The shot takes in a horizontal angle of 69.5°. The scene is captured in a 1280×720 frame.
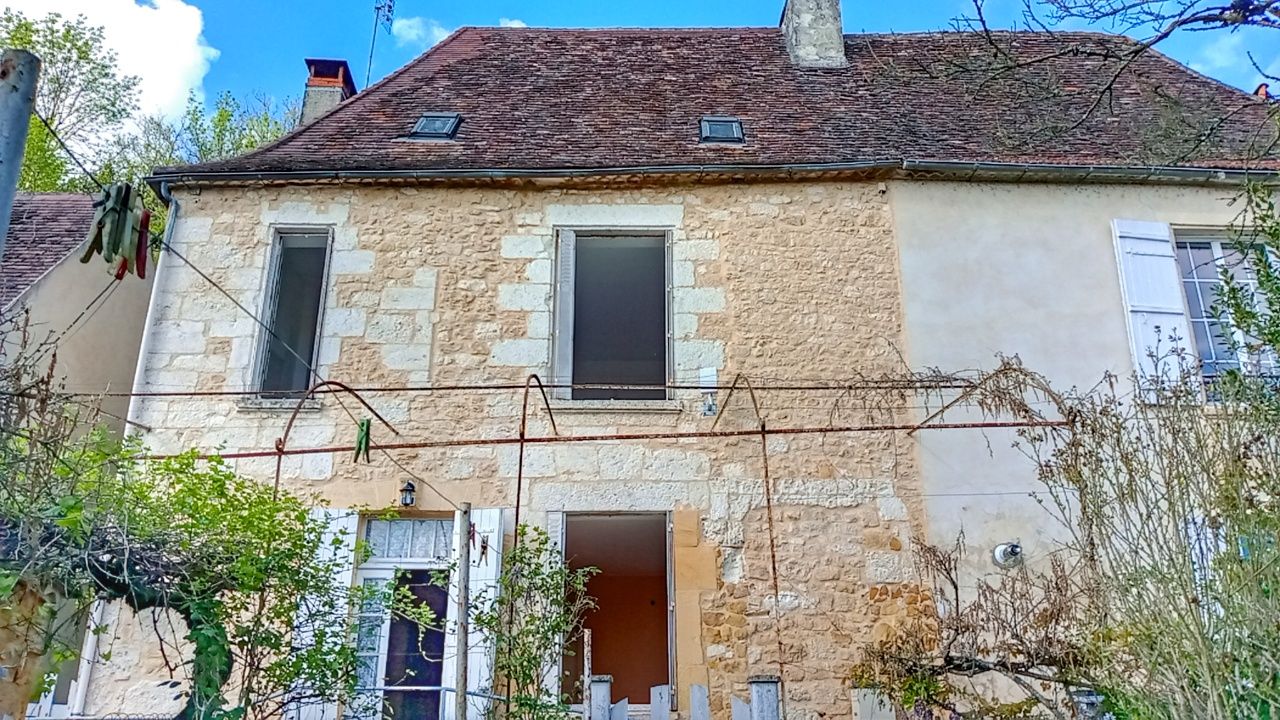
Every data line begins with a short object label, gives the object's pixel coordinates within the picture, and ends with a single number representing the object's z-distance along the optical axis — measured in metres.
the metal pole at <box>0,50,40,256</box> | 2.31
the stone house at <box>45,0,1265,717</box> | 5.82
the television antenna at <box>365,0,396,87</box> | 10.10
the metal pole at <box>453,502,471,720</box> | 4.81
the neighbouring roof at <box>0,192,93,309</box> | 7.20
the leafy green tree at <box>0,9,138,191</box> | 12.79
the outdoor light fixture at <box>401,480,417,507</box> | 5.84
